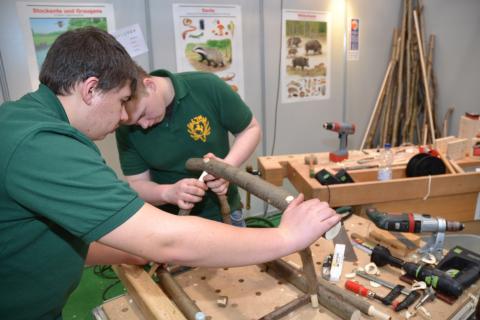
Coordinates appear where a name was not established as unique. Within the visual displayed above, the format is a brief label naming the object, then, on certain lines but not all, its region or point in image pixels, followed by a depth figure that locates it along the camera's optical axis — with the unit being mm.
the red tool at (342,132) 2270
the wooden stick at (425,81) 3711
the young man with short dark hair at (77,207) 644
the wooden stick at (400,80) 3738
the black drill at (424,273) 1028
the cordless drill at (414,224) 1218
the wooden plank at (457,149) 2186
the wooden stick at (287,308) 930
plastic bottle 1966
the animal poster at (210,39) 2822
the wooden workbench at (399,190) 1812
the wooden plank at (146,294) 888
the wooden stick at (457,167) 1980
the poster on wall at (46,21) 2324
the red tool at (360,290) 1050
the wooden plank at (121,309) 1040
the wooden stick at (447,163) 1998
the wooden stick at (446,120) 4105
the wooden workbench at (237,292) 970
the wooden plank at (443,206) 1915
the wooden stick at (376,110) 3838
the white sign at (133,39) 2617
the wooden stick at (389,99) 3791
